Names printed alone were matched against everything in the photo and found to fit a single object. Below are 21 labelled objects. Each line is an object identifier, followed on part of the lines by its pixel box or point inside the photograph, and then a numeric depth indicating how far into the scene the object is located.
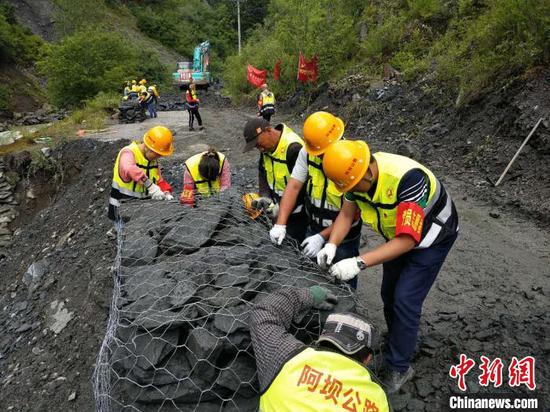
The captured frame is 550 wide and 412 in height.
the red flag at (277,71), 14.49
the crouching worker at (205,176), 3.34
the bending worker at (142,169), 3.30
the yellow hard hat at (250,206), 3.08
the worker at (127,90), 13.53
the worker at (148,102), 12.92
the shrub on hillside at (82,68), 15.56
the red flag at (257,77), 15.52
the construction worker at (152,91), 13.45
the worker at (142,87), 13.42
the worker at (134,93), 13.33
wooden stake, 5.12
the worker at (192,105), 10.55
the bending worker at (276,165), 2.76
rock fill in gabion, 1.77
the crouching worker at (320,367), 1.22
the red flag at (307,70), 12.58
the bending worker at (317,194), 2.42
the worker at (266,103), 10.52
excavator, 22.59
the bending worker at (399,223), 1.90
